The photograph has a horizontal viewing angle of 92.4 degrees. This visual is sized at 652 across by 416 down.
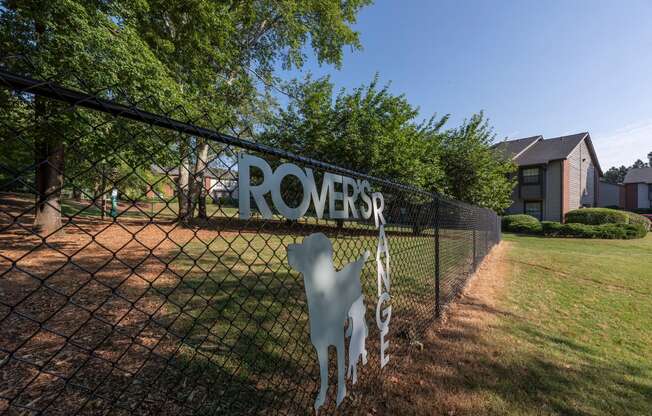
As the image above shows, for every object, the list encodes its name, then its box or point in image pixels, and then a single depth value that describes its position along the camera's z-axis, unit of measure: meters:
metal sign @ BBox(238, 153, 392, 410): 1.46
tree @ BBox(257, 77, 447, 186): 11.91
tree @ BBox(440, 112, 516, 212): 14.62
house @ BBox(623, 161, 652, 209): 36.03
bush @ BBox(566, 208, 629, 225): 19.11
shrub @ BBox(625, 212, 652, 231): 19.80
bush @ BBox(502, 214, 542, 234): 19.12
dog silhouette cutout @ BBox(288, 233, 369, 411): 1.66
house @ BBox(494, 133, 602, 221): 23.16
